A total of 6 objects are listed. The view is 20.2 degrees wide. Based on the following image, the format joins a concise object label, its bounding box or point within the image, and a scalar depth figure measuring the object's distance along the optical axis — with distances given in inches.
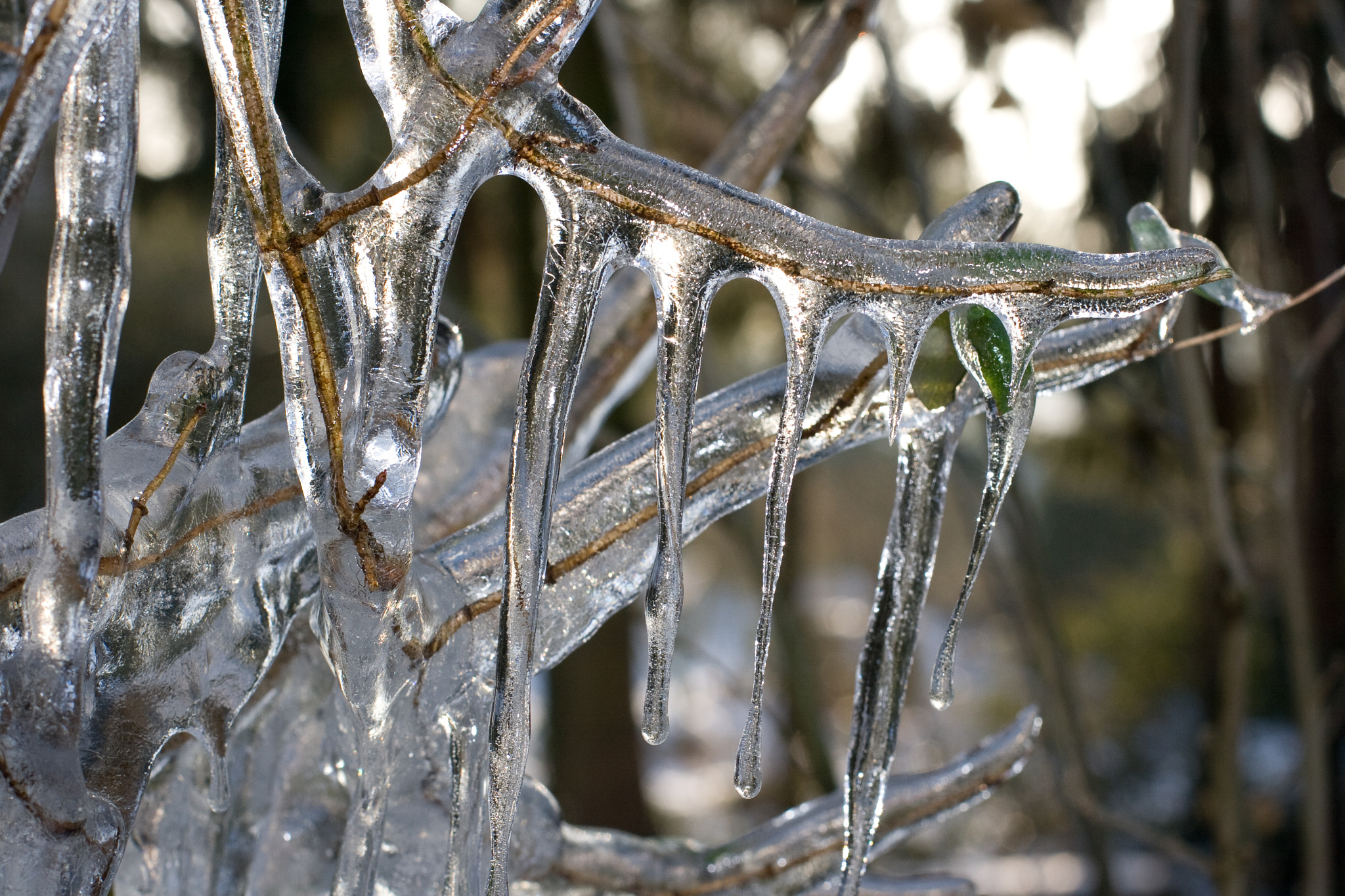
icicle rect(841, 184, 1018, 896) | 29.2
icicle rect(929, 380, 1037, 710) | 28.2
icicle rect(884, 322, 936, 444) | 27.4
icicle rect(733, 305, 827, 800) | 27.4
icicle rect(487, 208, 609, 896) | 27.1
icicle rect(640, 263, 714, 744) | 27.2
